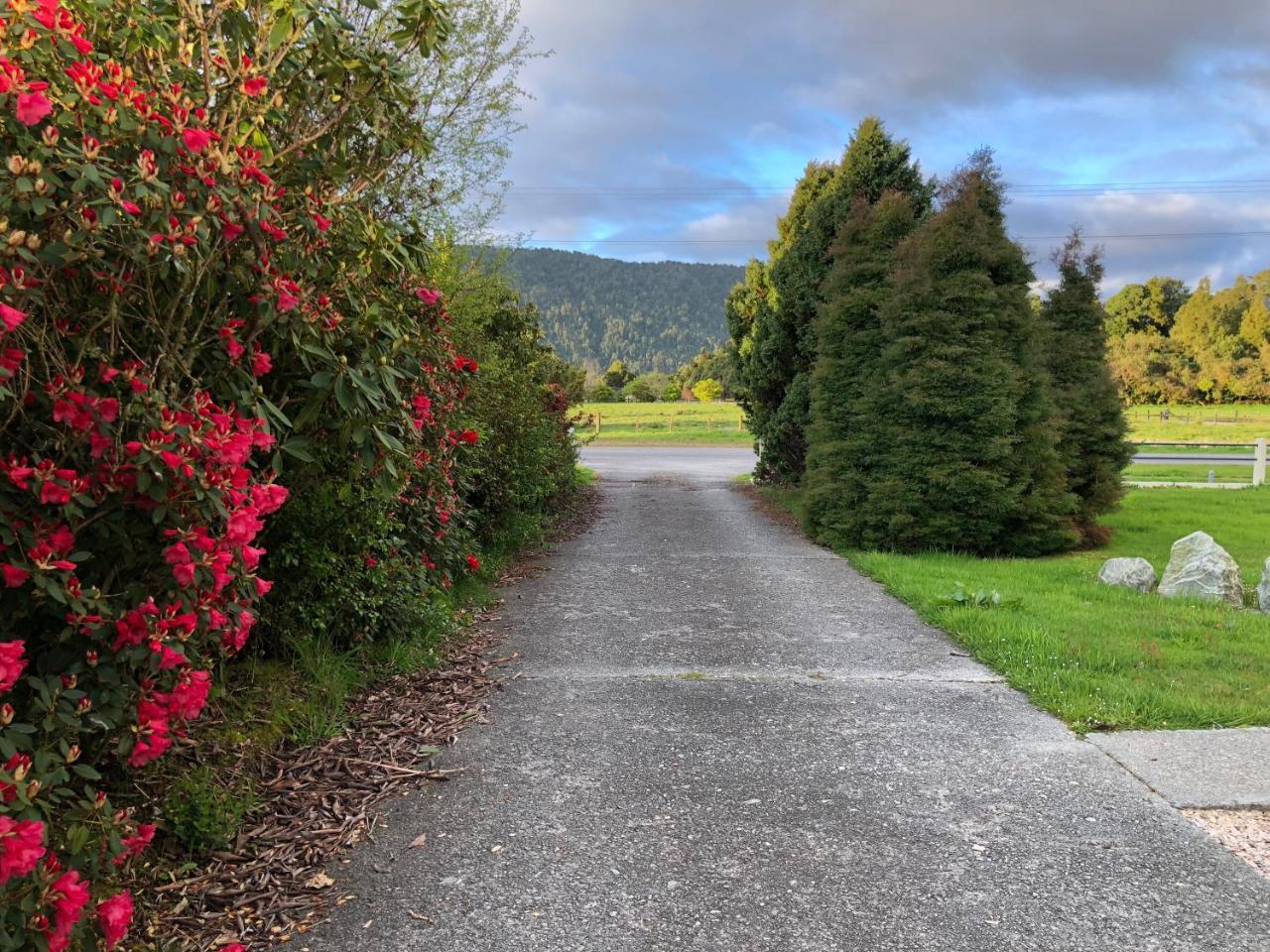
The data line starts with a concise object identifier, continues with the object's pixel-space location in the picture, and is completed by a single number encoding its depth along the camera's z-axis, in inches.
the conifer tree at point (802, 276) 469.4
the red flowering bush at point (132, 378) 66.3
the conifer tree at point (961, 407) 314.7
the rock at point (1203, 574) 248.2
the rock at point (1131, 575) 263.4
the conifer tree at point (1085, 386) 385.1
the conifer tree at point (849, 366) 341.1
